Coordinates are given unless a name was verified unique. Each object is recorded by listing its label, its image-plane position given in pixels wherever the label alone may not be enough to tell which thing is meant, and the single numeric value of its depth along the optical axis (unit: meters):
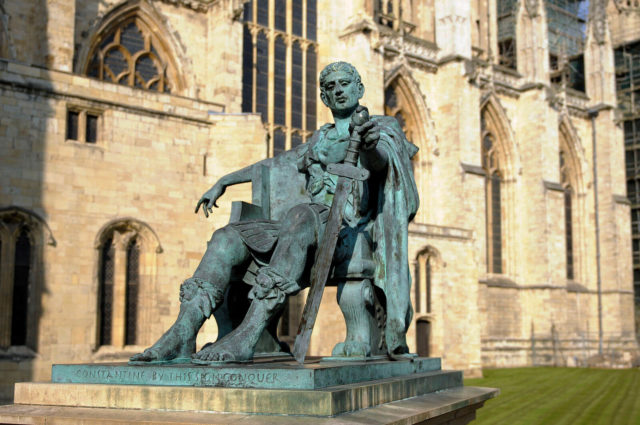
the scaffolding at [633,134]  44.31
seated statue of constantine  3.70
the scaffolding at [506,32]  42.75
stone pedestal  2.99
